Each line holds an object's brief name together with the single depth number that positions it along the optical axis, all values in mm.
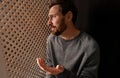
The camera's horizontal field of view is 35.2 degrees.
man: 1019
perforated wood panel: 904
